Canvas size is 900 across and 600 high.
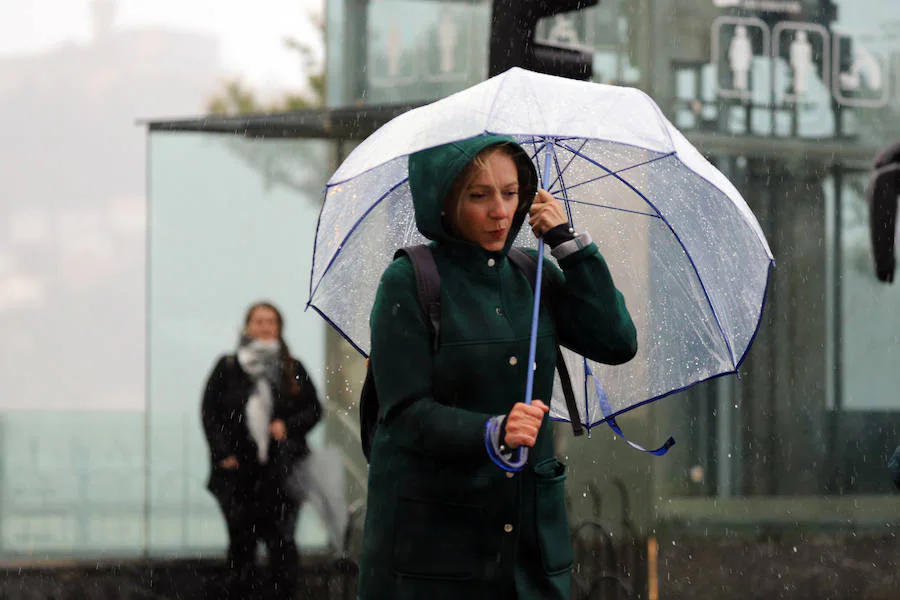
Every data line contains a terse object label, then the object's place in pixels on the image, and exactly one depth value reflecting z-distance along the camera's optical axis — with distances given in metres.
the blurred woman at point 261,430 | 15.38
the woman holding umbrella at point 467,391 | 5.75
